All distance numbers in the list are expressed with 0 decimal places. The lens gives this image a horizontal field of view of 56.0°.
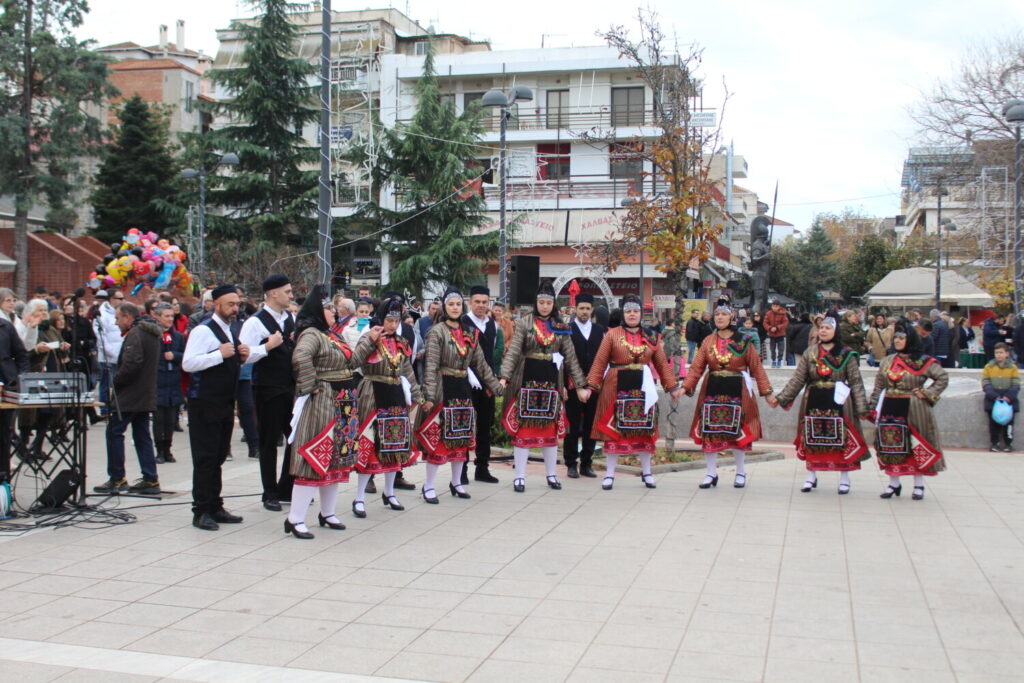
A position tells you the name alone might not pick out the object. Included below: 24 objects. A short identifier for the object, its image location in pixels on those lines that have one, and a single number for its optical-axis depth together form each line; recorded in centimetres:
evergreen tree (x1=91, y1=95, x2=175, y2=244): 4200
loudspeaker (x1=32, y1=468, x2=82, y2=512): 849
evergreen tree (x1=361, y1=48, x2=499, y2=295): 3350
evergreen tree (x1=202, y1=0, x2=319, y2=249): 3400
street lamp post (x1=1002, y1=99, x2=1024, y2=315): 1981
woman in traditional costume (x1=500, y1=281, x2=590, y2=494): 1002
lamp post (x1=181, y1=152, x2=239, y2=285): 2538
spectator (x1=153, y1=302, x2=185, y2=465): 1173
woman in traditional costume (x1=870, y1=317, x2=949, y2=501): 962
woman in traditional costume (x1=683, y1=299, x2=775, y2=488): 1016
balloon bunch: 1491
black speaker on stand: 1323
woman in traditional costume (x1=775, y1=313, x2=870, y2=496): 987
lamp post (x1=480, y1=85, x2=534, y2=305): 1770
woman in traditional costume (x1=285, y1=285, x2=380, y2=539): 759
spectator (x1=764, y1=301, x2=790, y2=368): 2419
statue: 2453
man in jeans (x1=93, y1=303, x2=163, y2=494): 930
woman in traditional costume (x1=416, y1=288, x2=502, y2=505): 922
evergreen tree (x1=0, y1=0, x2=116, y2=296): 3453
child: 1341
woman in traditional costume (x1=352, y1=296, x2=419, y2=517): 846
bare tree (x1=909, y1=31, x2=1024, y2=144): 3084
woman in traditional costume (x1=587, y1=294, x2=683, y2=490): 1018
